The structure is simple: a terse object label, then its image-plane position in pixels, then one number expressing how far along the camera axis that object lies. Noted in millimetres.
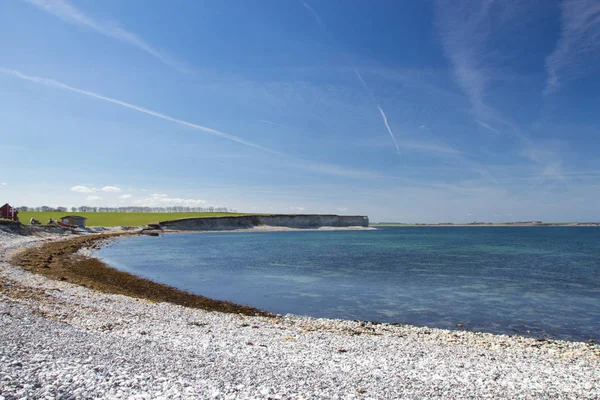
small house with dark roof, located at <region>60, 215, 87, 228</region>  94588
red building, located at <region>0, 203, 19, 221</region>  73125
